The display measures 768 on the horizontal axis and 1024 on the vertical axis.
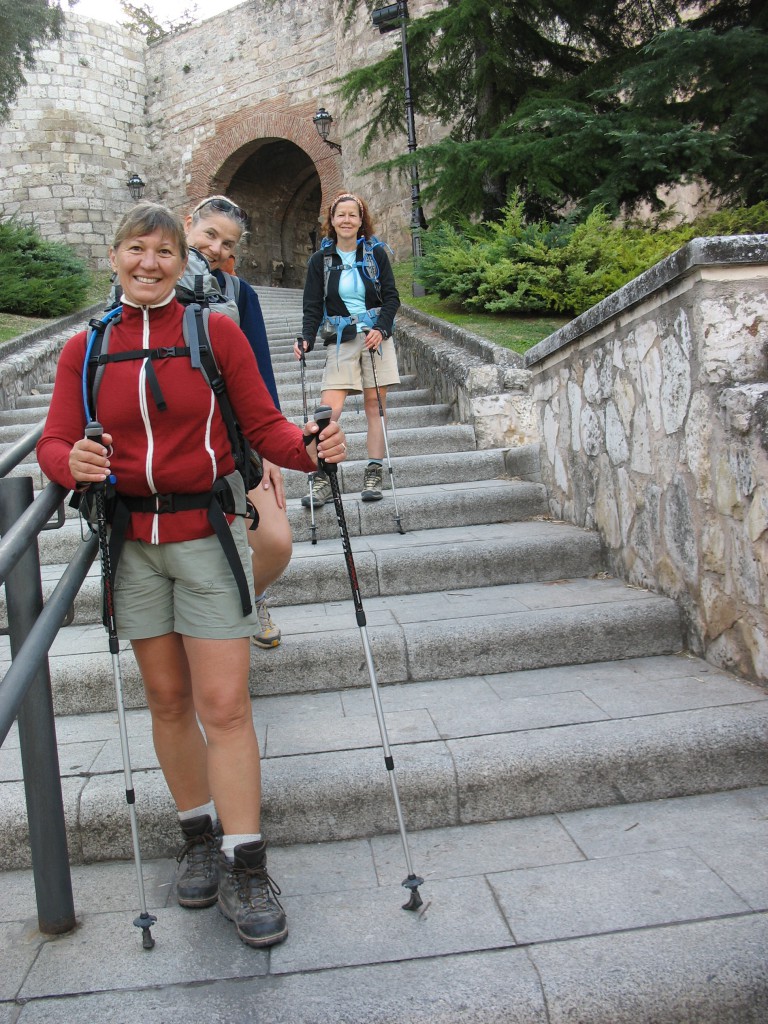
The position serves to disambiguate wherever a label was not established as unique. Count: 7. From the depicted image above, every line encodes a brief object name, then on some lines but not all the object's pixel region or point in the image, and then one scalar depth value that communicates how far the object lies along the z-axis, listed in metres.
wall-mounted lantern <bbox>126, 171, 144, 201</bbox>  20.89
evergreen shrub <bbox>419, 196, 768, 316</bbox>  7.84
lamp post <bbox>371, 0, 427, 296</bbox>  11.13
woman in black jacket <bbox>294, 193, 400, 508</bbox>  5.21
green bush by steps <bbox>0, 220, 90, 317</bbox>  11.12
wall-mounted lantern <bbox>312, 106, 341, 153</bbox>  18.36
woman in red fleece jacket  2.13
